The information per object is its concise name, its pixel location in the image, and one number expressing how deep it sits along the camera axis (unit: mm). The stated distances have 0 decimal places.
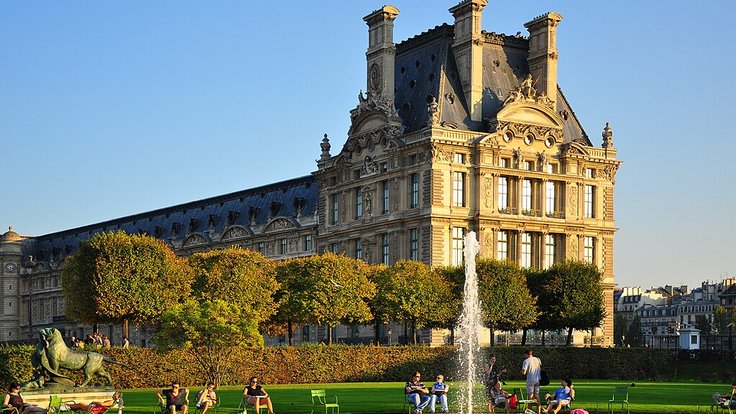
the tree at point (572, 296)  79125
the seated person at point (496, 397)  39438
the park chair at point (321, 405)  39688
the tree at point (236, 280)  71562
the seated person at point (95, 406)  36188
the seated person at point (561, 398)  37812
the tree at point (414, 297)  74188
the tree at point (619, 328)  156625
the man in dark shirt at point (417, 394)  39844
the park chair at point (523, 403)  38012
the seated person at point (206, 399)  38344
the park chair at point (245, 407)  38953
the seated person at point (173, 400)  37469
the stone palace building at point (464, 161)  86812
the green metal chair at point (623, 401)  39719
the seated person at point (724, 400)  40219
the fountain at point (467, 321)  68150
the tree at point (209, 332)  59375
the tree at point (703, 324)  162000
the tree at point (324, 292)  73625
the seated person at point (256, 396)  39062
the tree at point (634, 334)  156250
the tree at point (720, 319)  155125
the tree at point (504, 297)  75938
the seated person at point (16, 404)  35188
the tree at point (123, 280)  70062
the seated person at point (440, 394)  39938
